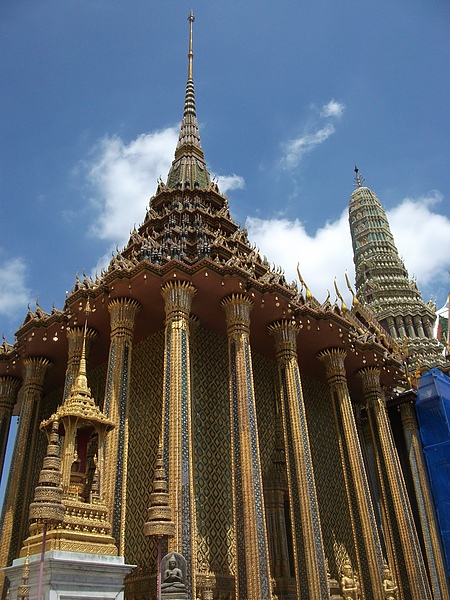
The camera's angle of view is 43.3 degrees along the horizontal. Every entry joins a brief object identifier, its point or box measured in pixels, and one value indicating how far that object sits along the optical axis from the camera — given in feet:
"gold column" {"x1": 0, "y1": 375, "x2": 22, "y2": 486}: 58.49
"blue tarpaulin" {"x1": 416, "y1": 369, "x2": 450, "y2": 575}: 67.77
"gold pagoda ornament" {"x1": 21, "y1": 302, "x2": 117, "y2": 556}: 22.68
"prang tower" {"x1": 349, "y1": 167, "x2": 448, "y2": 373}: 102.53
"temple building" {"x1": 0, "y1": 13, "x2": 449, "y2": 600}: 40.81
